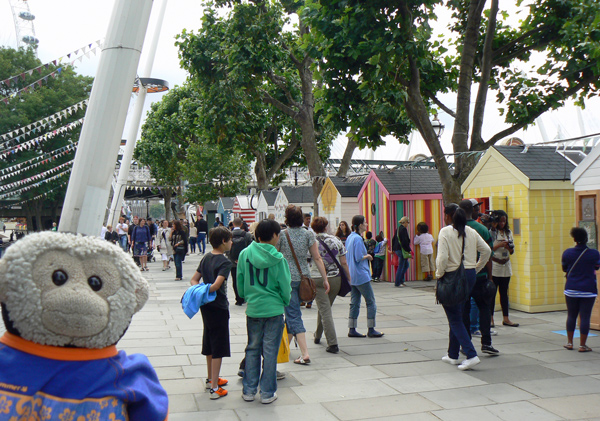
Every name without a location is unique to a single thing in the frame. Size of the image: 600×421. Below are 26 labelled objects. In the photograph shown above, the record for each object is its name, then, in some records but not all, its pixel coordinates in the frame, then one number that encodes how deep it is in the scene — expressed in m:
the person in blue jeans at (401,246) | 13.83
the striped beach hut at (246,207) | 32.04
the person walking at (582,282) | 6.95
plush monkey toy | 1.84
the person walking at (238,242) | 10.75
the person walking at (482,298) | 6.88
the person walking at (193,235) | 24.94
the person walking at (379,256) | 14.58
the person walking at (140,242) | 18.73
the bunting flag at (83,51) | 13.90
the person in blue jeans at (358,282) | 7.93
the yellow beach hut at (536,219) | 9.84
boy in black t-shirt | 5.21
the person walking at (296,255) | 6.47
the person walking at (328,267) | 7.18
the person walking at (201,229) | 25.44
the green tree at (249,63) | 17.17
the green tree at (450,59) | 10.49
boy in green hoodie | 5.18
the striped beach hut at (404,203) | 15.01
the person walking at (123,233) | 21.50
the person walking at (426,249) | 14.17
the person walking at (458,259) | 6.24
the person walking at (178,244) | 15.66
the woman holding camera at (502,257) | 8.53
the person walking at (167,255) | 19.11
